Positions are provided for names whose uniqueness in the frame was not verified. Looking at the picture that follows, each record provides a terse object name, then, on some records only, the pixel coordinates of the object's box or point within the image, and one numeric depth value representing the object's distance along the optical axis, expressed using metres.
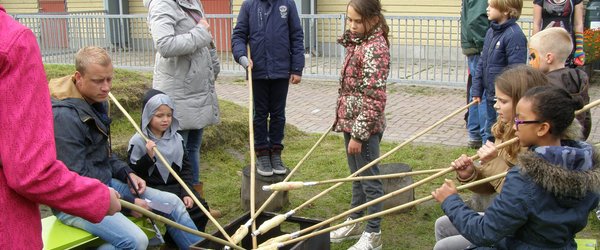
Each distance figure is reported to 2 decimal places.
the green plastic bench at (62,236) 3.86
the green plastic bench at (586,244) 3.56
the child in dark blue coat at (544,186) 2.92
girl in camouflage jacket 4.67
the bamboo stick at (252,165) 4.36
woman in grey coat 5.29
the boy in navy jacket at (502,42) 6.22
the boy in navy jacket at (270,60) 5.80
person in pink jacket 2.27
